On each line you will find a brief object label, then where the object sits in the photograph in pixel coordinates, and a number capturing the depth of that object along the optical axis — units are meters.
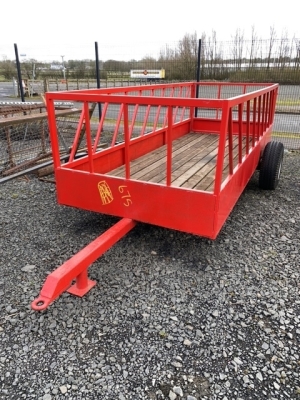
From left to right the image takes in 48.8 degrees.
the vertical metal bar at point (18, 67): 8.05
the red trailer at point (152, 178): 2.32
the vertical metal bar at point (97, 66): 7.61
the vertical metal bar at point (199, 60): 7.09
